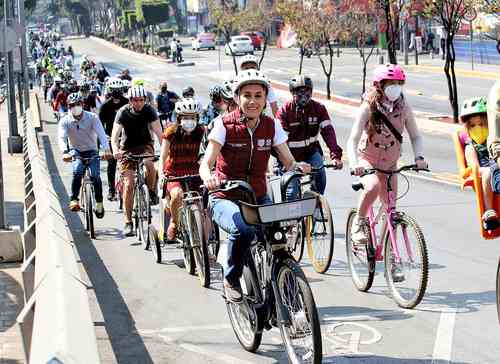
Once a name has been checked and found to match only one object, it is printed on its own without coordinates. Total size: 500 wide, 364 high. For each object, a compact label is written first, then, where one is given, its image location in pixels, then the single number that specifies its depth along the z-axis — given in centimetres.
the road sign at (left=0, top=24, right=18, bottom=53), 2820
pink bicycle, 938
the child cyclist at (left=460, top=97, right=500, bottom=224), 914
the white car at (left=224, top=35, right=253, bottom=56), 7738
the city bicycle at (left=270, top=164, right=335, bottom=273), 1158
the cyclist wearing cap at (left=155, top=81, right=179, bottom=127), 2758
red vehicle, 8761
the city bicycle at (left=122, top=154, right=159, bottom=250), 1388
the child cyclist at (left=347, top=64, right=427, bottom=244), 984
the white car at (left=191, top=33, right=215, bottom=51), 9719
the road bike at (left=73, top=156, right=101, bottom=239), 1504
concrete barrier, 584
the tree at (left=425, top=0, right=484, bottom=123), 3061
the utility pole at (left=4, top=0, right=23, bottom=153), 3019
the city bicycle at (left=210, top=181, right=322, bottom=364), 718
